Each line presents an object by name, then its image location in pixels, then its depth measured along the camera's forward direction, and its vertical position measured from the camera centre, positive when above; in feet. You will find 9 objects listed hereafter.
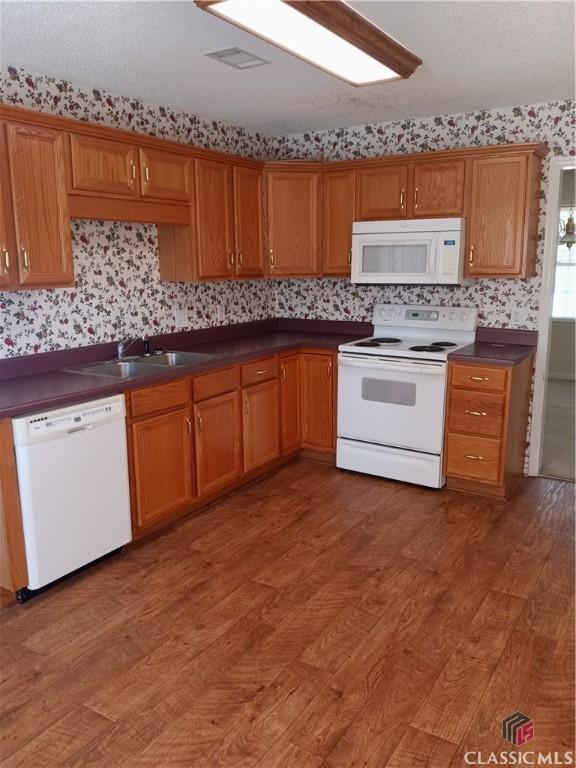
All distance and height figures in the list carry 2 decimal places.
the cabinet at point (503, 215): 12.29 +1.05
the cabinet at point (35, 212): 8.96 +0.87
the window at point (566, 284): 23.04 -0.66
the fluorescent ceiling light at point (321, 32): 7.05 +2.99
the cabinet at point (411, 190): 13.00 +1.70
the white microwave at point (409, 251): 12.84 +0.35
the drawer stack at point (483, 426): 12.03 -3.19
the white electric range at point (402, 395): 12.74 -2.74
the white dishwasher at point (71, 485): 8.52 -3.19
